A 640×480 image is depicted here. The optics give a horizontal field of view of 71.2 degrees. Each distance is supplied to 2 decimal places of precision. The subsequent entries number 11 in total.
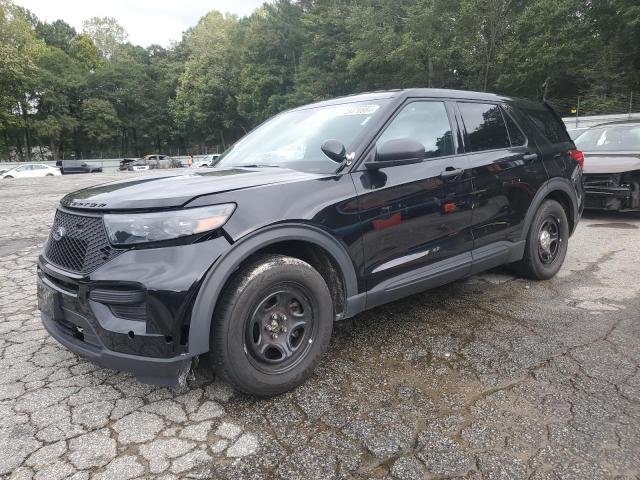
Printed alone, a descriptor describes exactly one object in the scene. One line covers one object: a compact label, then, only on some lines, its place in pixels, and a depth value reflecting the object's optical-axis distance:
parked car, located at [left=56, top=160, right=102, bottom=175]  36.19
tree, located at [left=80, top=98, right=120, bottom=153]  48.16
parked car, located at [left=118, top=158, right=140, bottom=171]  42.19
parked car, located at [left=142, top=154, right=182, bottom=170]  43.33
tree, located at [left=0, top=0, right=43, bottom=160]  36.47
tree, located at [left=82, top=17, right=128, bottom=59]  62.03
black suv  2.14
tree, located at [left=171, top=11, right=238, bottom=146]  55.75
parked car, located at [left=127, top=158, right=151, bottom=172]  39.74
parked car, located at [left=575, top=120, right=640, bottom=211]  6.64
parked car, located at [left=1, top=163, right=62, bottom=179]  27.45
